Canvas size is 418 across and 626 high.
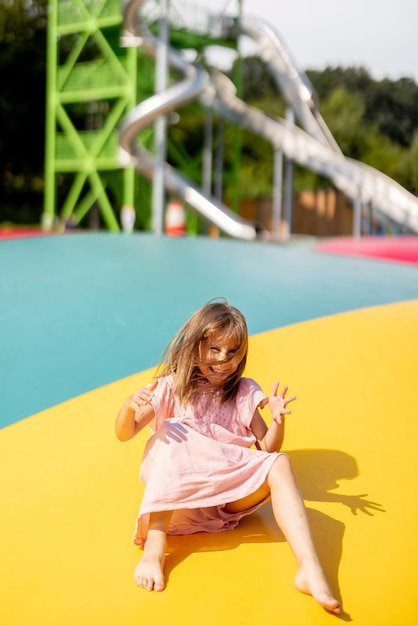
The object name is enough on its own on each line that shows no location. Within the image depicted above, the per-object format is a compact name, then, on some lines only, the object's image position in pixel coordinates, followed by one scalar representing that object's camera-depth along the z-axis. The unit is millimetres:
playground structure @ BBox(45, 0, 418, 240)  12609
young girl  1658
